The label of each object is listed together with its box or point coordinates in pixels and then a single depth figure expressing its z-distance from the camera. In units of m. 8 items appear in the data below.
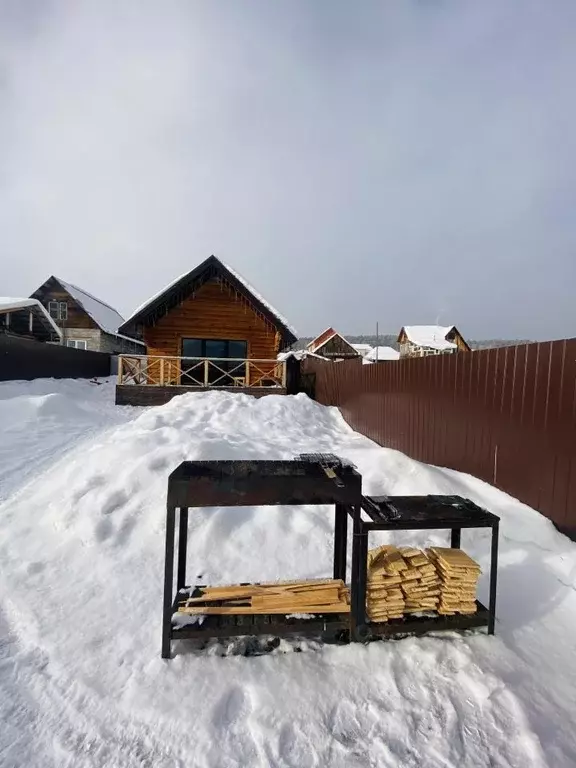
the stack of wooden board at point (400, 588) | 2.42
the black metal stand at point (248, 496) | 2.21
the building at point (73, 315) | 28.11
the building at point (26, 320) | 19.08
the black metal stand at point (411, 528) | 2.35
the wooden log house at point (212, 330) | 14.03
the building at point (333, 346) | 43.16
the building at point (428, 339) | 42.91
